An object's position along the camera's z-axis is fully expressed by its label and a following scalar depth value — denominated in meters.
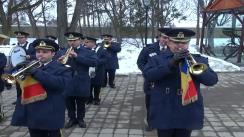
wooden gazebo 19.10
